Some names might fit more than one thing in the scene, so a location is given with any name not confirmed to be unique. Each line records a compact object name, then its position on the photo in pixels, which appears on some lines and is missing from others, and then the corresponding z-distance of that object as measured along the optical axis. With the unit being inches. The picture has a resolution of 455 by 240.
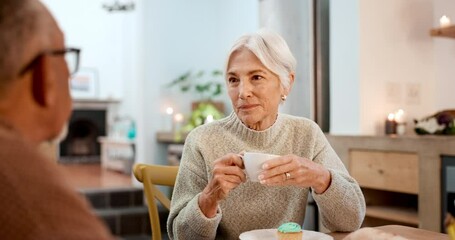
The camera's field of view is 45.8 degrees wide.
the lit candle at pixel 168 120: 212.2
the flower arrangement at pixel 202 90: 199.6
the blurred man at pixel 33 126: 20.5
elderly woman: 57.5
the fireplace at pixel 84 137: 373.4
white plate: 52.1
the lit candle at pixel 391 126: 125.7
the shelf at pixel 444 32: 116.6
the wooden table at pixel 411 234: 56.5
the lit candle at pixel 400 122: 124.9
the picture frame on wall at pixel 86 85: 370.6
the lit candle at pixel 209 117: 186.1
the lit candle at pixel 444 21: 119.7
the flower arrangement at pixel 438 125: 114.2
